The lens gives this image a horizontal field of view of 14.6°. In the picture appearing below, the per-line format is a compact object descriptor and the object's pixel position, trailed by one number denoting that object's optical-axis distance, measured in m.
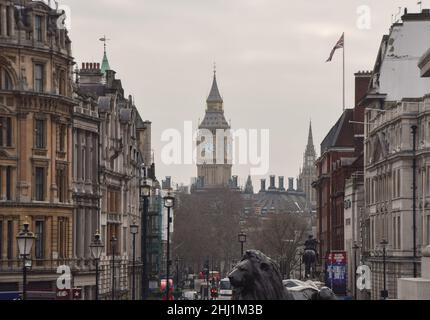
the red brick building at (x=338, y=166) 134.50
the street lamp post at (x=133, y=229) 75.66
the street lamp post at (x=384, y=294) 62.69
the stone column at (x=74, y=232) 88.54
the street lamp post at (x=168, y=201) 63.53
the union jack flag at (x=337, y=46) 114.79
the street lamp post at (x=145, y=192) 61.88
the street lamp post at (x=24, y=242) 45.11
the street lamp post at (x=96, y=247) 60.52
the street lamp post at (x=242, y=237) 79.85
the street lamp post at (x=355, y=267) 112.03
